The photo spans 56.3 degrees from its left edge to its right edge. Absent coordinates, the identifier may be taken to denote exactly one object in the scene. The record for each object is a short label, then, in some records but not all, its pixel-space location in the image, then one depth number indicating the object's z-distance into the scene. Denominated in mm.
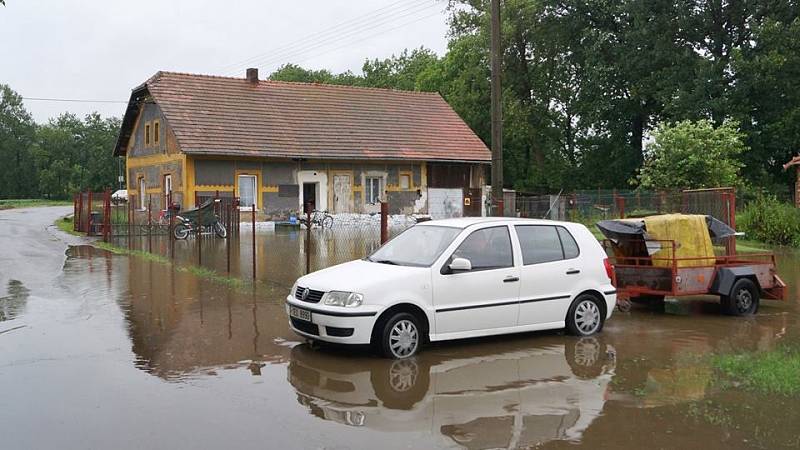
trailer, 11086
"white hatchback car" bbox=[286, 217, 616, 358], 7945
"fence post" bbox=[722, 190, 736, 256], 13164
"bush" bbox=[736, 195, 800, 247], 24280
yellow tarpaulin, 11234
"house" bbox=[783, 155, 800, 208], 29816
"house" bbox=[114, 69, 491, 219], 32906
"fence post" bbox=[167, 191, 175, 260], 18688
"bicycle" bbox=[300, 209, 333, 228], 31391
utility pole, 15000
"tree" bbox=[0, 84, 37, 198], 98312
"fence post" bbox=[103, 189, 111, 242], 23844
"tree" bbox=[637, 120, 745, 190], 28984
